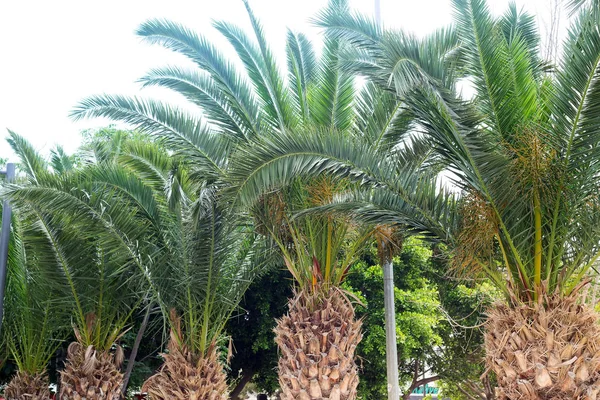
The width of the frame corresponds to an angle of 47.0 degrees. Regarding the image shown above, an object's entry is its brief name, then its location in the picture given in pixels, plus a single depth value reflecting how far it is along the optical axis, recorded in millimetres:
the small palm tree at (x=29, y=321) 13055
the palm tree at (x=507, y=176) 7285
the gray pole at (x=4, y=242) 12383
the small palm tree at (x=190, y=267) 10516
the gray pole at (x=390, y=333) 10336
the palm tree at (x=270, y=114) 9773
